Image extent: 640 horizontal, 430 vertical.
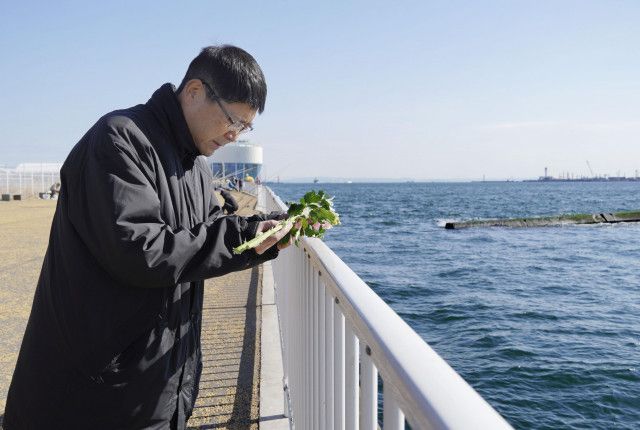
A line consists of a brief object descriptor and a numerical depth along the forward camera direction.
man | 1.69
